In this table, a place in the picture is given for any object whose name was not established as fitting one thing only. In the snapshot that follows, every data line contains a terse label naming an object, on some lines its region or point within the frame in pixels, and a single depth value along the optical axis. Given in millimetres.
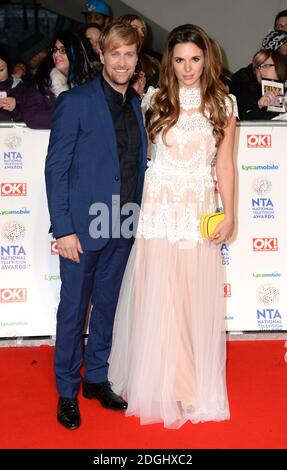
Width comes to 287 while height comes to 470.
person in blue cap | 4875
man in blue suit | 2848
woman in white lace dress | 2941
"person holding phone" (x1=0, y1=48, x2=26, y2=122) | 3889
